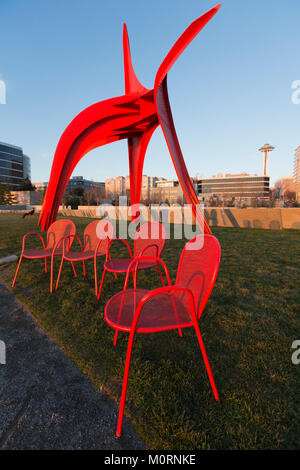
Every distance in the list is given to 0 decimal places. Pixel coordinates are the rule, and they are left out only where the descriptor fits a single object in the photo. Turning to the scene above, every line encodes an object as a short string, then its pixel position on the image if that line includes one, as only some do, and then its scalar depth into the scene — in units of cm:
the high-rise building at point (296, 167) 11311
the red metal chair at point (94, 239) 330
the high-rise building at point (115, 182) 10062
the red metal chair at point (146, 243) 282
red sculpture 519
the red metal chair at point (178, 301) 131
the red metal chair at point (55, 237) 344
